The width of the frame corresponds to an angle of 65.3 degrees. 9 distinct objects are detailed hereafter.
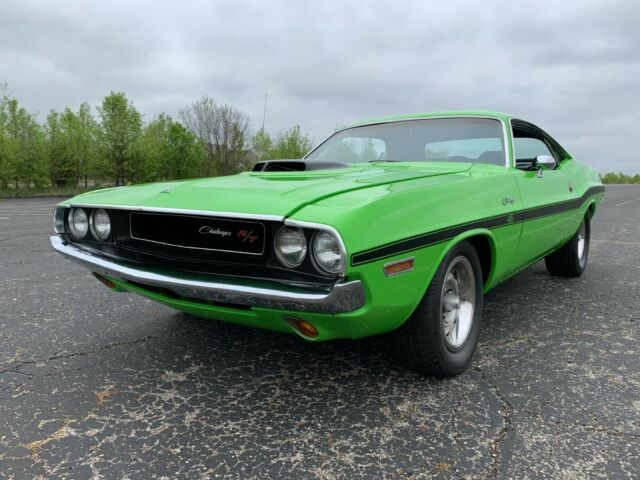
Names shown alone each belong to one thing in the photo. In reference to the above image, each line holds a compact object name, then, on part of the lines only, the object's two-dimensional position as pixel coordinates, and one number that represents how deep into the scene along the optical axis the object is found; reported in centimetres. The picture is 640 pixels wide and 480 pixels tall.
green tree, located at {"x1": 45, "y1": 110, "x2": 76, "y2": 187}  2983
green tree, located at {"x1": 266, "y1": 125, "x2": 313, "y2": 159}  4181
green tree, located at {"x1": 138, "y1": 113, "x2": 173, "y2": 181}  3228
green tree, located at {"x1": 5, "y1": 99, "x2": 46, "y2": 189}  2775
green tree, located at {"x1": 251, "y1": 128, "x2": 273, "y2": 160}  4184
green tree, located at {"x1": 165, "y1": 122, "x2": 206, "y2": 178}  3494
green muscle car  186
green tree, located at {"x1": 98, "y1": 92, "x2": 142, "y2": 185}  3106
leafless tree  4078
